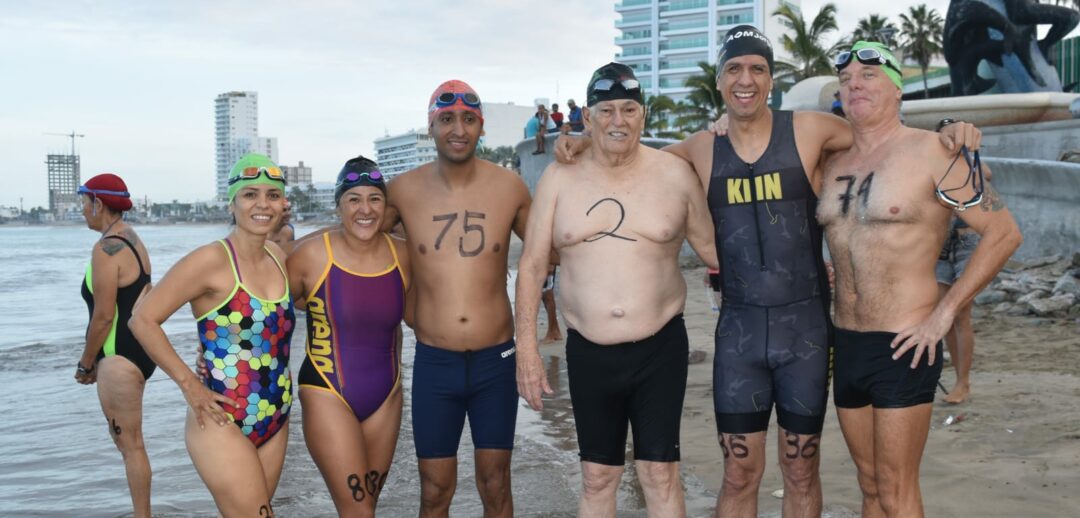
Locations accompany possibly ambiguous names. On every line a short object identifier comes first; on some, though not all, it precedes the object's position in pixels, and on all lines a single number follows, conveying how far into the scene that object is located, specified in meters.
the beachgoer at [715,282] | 4.52
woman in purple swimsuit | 4.13
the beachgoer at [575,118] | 24.59
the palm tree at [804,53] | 42.44
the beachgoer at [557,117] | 27.44
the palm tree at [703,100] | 43.25
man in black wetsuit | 4.02
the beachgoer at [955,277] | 7.11
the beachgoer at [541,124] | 28.72
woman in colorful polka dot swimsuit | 3.69
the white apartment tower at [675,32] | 100.75
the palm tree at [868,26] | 52.97
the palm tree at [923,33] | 50.16
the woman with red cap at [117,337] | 5.14
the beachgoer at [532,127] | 29.59
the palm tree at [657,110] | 48.28
